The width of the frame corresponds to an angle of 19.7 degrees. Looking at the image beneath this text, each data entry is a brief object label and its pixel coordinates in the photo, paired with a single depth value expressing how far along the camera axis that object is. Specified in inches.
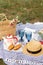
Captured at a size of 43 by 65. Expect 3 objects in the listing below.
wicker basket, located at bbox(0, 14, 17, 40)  67.3
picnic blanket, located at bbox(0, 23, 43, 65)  58.9
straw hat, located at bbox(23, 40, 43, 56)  59.1
